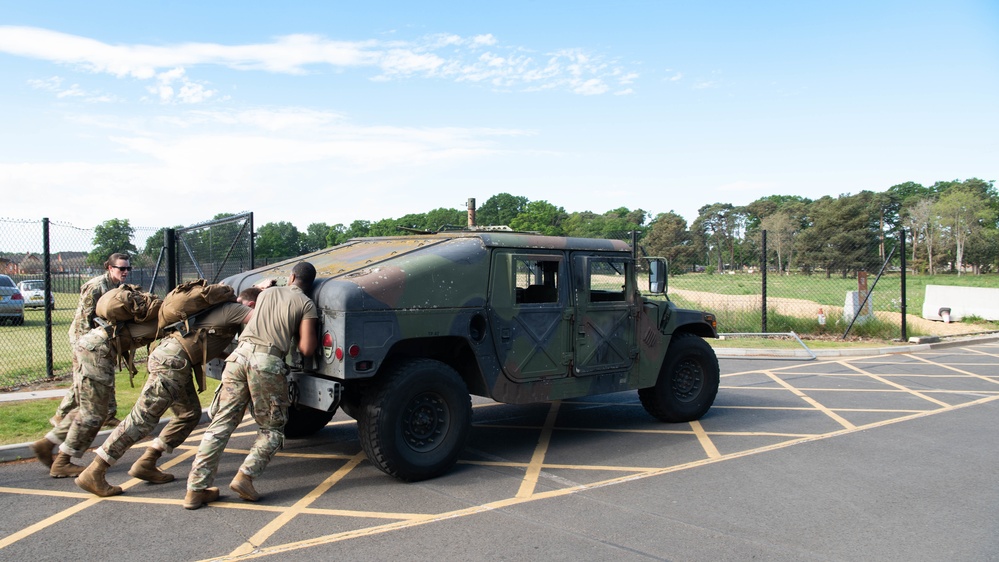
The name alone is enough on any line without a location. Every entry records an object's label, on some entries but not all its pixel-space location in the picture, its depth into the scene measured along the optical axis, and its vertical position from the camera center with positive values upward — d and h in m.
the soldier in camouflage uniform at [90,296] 5.65 -0.22
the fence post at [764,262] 14.75 +0.00
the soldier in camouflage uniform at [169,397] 5.03 -0.94
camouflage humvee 5.15 -0.60
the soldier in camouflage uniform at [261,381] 4.84 -0.79
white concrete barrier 18.44 -1.13
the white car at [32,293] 19.37 -0.71
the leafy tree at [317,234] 98.18 +4.66
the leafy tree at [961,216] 71.31 +4.58
